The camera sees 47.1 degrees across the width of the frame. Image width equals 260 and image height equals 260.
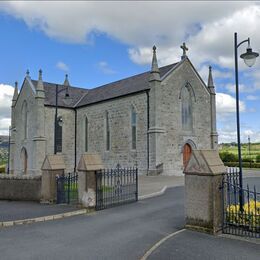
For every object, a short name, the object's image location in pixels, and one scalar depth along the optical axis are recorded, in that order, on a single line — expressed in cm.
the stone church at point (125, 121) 2489
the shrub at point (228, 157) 3978
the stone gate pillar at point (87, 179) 1125
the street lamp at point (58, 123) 3093
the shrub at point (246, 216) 745
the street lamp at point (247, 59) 884
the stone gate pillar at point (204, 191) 759
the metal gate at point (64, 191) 1247
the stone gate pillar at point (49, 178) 1289
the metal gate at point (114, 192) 1161
